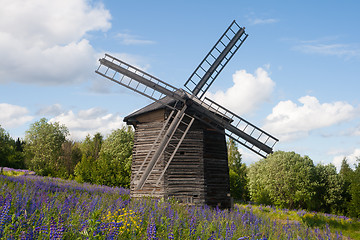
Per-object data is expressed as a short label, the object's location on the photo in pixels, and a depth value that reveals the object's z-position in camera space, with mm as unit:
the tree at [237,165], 41344
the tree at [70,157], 47750
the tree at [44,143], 50434
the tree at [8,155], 49938
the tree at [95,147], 46500
